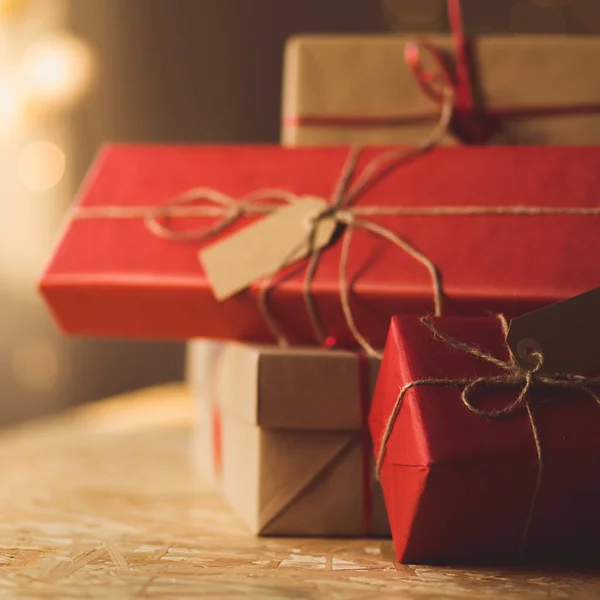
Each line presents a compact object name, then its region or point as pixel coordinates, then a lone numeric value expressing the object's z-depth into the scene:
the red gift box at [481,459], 0.93
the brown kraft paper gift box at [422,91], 1.16
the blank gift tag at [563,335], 0.96
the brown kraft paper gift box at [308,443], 1.03
